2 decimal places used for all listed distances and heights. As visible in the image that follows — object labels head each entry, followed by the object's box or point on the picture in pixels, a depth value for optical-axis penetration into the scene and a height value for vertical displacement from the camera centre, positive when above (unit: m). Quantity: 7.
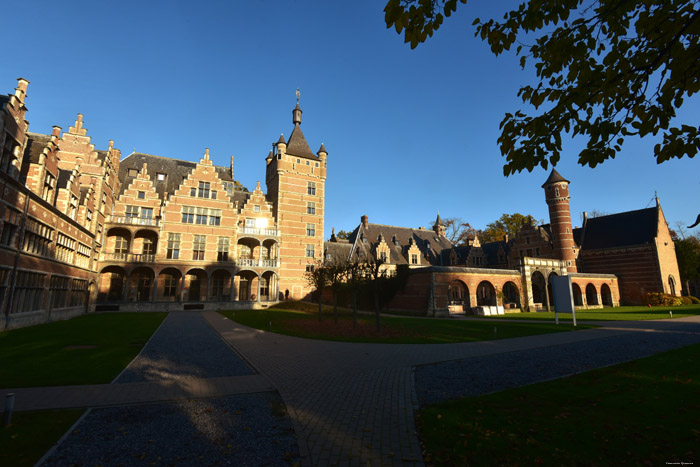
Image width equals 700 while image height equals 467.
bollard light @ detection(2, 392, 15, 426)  5.04 -1.81
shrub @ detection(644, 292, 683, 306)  37.22 -0.77
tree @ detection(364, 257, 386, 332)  17.38 +1.47
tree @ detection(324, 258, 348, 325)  21.81 +1.34
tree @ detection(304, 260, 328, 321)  22.78 +1.03
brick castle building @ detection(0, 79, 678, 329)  17.95 +5.25
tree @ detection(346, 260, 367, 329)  19.81 +0.98
